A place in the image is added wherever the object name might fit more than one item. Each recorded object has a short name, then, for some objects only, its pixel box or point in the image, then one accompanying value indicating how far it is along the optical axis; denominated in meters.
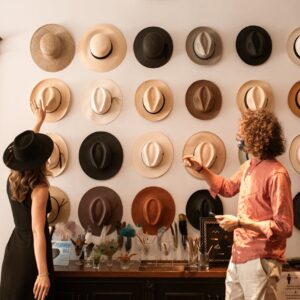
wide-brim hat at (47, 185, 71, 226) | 2.98
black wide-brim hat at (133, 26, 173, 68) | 2.98
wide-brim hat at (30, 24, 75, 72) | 3.05
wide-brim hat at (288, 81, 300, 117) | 3.04
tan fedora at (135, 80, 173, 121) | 3.00
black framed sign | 2.70
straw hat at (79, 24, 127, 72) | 3.04
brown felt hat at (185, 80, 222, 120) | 2.99
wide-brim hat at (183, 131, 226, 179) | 2.97
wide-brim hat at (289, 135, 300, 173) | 3.01
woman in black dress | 2.03
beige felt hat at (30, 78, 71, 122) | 3.02
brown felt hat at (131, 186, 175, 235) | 2.94
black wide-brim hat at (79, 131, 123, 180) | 2.97
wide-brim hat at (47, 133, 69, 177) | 3.02
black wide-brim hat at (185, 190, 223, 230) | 2.94
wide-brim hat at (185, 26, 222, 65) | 3.02
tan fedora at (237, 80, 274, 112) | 2.99
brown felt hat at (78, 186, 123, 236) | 2.94
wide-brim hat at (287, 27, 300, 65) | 3.06
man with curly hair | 1.82
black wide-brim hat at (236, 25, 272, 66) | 3.02
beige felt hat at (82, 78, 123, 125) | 3.03
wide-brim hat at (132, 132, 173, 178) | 2.98
